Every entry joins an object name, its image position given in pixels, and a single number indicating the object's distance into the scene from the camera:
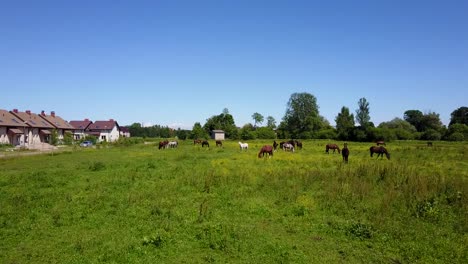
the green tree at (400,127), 81.31
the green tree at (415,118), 114.62
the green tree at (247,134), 99.33
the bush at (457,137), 73.38
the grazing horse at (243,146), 44.33
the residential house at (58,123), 80.69
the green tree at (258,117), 151.12
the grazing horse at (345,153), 26.30
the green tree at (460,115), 100.21
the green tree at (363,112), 113.81
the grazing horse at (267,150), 30.61
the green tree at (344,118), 104.06
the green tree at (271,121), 144.27
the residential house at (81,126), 98.88
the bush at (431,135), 79.25
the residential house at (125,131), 133.24
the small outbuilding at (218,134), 104.82
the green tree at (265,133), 103.12
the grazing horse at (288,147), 40.04
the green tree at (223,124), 111.25
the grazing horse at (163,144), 51.68
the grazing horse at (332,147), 37.97
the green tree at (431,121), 105.57
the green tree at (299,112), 117.86
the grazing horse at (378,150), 30.28
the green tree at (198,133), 98.53
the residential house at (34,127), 67.64
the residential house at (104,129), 101.81
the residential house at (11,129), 59.64
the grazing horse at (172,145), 54.38
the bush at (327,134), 89.65
